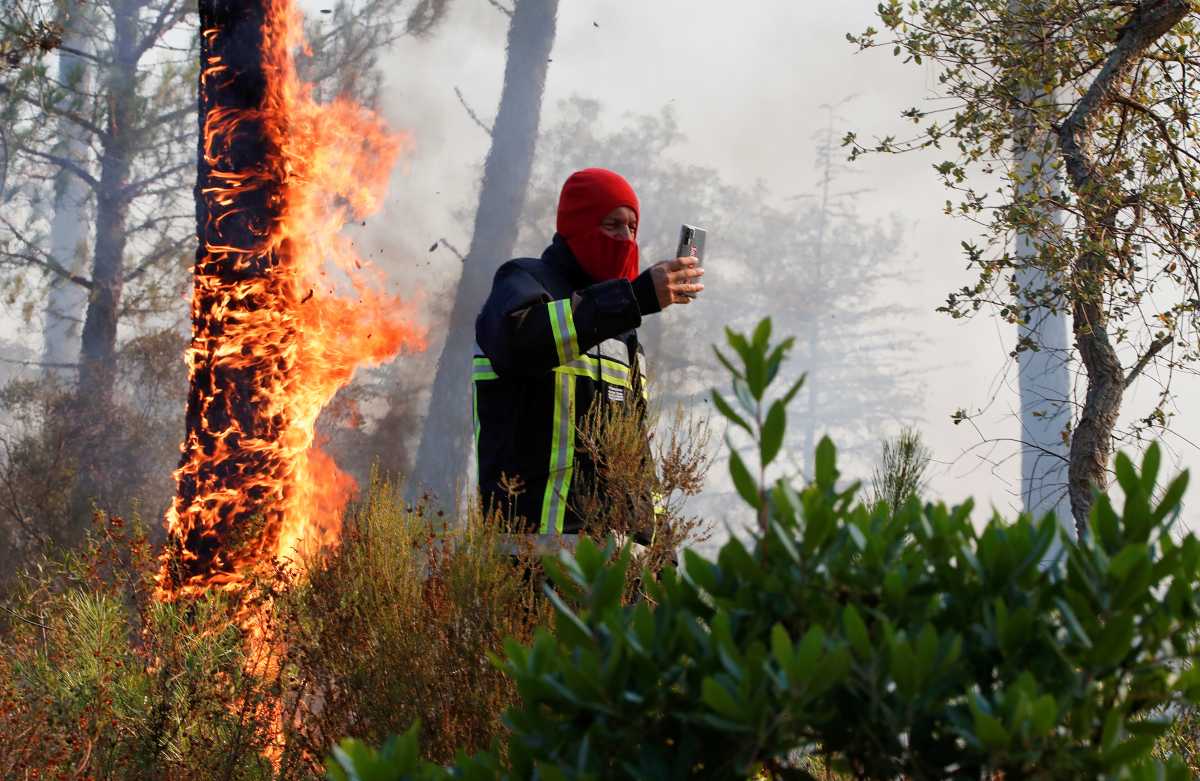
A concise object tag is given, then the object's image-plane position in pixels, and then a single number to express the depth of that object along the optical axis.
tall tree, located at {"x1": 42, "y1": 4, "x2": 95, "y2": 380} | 12.77
